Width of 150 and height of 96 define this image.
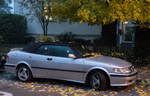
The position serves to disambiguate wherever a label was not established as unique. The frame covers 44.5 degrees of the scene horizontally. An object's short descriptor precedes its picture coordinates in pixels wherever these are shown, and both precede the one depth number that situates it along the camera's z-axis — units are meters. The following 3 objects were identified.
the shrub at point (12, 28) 17.01
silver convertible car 5.51
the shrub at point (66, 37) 17.97
